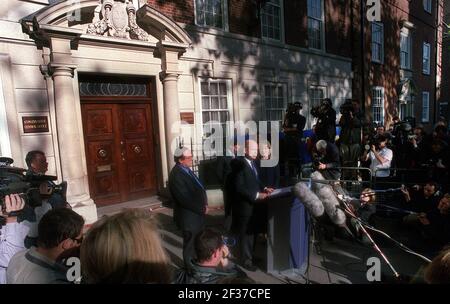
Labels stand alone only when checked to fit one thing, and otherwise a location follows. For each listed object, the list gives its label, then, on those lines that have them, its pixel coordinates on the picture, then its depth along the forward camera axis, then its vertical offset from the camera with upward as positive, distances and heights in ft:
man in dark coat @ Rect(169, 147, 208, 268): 11.87 -2.90
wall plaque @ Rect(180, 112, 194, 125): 24.73 +0.79
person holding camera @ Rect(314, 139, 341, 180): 15.70 -2.24
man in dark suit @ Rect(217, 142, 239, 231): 14.08 -3.11
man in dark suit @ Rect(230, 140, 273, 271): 12.81 -3.15
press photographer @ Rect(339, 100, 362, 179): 20.39 -1.37
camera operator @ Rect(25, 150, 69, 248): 9.25 -2.21
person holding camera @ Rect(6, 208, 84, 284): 5.59 -2.44
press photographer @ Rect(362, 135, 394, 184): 18.70 -2.67
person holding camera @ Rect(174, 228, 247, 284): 6.66 -3.27
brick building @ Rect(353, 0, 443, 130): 46.62 +9.95
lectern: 12.04 -4.69
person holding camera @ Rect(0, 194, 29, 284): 8.77 -2.84
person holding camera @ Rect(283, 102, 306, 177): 22.18 -1.22
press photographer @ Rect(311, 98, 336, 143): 20.90 -0.03
